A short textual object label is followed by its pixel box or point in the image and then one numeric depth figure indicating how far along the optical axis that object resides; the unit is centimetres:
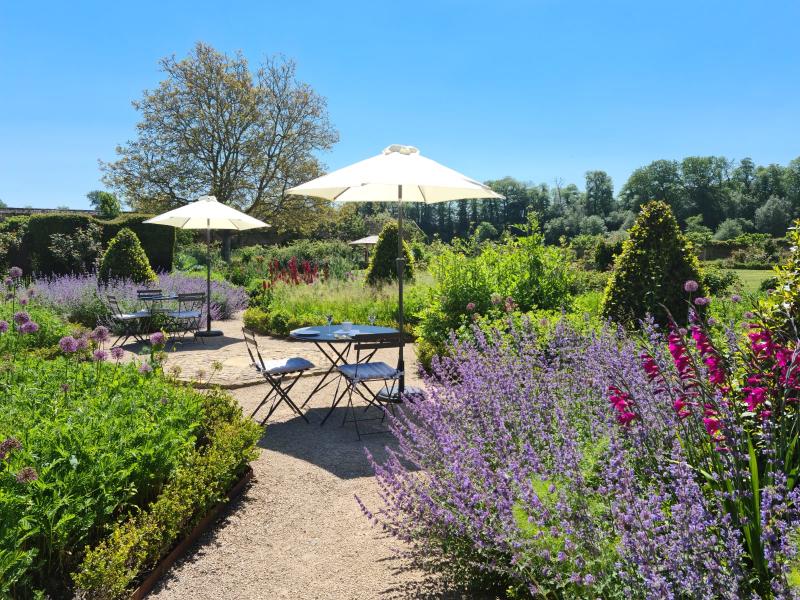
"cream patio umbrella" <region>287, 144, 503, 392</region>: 567
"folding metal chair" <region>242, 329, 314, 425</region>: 558
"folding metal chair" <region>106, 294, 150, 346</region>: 984
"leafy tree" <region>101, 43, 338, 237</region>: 2797
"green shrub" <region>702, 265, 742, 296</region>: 1289
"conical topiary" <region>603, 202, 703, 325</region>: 660
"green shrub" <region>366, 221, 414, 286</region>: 1394
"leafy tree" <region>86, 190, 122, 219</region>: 3045
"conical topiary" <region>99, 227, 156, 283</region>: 1335
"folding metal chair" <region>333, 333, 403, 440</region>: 546
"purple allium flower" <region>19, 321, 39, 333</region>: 443
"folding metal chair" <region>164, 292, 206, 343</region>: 1027
